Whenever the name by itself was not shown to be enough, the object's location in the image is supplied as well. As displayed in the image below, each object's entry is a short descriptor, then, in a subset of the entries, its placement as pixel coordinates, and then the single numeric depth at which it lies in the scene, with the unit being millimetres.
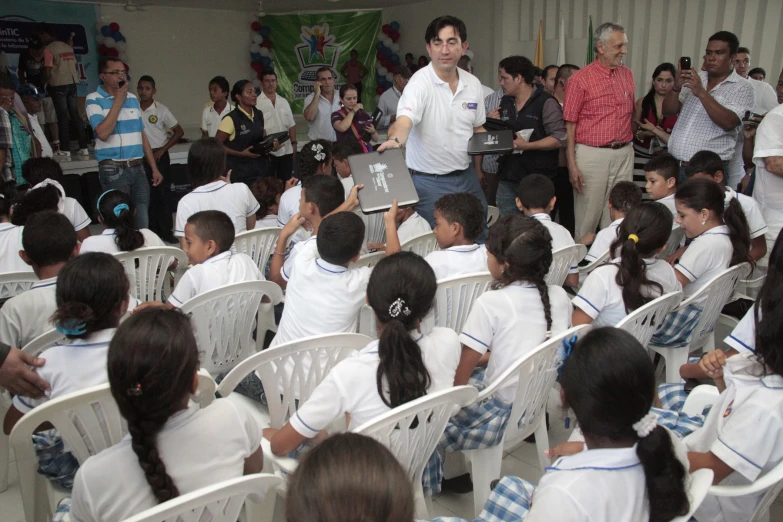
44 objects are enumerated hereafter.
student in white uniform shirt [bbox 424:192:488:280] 2508
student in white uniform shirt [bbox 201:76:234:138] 5719
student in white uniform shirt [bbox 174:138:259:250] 3355
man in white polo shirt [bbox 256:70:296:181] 6102
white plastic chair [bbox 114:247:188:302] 2727
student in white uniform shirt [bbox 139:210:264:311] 2396
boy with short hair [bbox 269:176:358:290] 2809
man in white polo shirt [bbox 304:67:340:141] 6133
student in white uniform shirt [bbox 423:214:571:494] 1879
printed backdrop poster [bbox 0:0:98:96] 8227
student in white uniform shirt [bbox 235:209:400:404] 2135
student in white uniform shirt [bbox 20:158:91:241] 3361
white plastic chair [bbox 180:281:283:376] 2184
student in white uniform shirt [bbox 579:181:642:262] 3072
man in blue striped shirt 4301
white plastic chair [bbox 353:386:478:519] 1325
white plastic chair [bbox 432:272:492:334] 2285
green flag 7430
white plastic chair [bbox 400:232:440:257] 3006
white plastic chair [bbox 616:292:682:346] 1908
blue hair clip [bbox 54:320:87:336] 1566
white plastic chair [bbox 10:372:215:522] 1335
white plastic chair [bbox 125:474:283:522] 991
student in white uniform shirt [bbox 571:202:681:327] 2166
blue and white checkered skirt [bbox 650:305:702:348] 2297
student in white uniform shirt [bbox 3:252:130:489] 1596
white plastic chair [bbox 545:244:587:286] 2717
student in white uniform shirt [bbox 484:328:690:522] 1096
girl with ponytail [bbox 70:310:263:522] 1154
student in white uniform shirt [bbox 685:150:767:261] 2877
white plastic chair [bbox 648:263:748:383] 2270
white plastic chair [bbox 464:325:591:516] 1676
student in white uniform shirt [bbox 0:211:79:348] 1996
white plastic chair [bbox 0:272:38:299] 2369
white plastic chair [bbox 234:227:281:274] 3096
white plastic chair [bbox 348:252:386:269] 2697
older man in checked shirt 4043
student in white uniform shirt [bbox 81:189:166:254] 2699
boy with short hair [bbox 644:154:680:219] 3369
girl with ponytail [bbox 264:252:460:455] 1494
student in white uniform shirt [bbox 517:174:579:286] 2912
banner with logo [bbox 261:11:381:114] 10820
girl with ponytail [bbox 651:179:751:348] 2559
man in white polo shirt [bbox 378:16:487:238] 3092
